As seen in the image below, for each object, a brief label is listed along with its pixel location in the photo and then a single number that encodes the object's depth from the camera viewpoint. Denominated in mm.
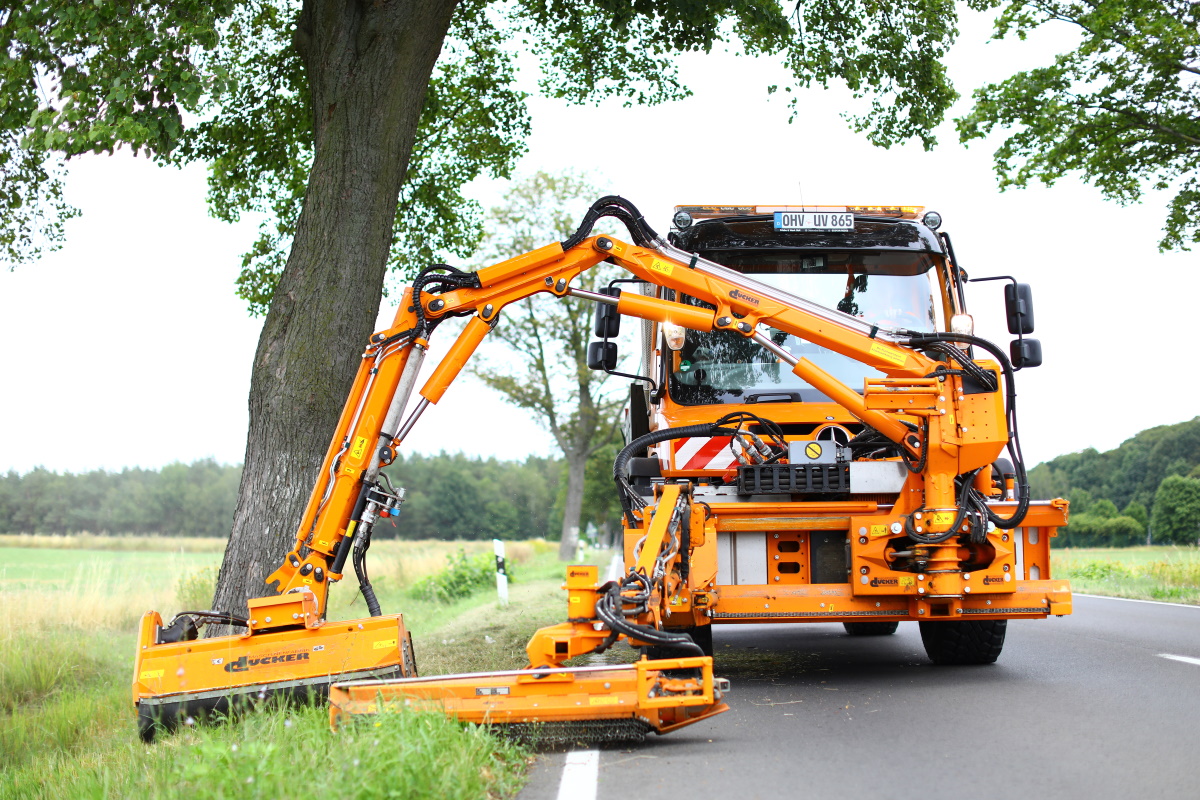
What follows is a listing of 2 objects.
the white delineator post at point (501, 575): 14984
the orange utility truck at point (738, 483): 5914
